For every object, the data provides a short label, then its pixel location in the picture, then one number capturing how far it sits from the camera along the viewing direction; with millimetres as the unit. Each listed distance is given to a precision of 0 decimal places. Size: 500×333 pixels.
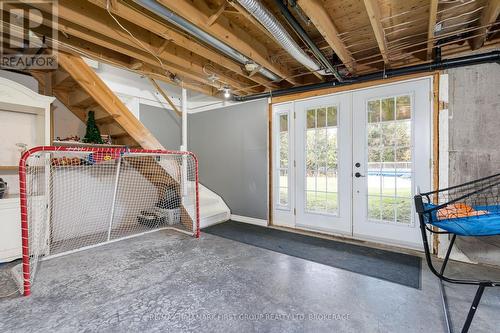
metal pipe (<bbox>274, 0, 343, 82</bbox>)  1838
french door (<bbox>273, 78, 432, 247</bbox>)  3018
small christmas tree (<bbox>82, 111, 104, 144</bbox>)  3480
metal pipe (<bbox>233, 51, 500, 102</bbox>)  2520
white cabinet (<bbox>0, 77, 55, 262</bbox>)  2611
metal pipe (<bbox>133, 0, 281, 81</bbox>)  1801
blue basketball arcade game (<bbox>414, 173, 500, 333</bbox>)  1573
